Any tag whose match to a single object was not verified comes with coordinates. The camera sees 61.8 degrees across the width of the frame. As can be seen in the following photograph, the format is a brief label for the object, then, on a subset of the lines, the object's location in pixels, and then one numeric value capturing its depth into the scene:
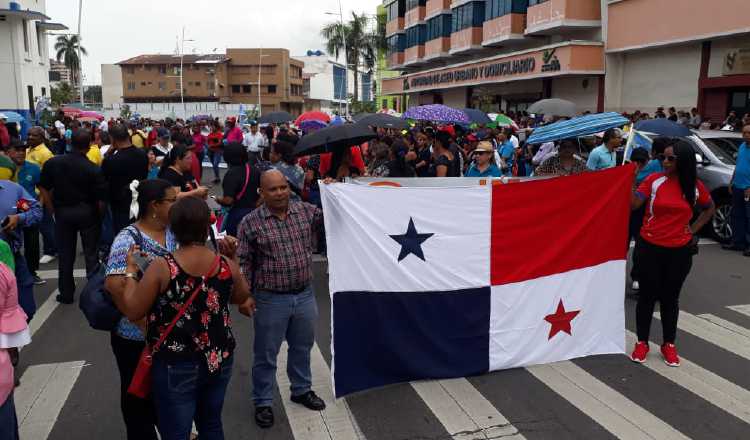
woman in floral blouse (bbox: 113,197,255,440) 2.78
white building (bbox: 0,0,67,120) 36.38
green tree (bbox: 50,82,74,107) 47.44
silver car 10.38
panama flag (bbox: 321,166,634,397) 4.60
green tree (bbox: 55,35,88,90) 96.25
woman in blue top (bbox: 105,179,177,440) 3.26
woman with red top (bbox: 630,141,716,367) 5.10
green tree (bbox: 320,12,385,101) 63.69
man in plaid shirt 3.97
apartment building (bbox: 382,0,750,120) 19.75
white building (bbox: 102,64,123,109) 111.89
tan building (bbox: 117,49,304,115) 93.69
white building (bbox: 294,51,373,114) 117.94
